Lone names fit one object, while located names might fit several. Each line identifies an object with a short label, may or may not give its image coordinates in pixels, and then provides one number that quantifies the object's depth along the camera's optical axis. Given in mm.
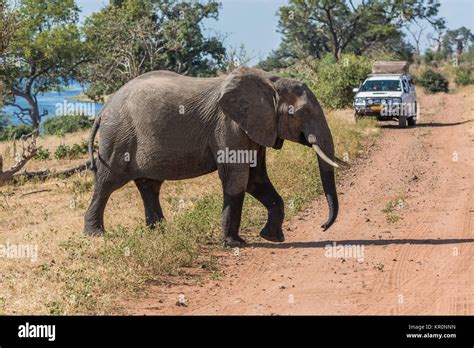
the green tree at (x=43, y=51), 37469
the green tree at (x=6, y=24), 16327
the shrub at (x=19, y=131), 31644
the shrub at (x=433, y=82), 49844
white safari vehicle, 26266
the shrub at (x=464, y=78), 53688
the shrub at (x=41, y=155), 22184
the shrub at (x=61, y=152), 22203
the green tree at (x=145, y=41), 33219
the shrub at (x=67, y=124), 31703
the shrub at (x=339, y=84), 31891
